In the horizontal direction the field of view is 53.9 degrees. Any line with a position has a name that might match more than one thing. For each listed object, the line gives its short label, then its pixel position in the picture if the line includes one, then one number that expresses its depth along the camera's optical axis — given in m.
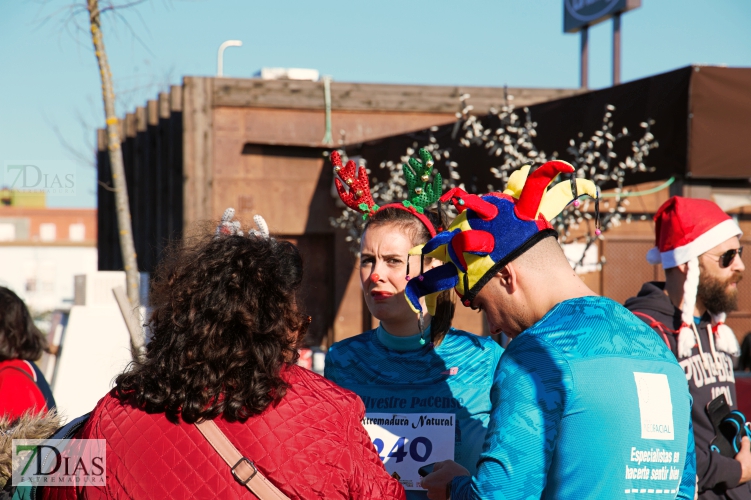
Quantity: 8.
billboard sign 12.55
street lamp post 13.67
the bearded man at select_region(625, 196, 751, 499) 3.26
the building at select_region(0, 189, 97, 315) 39.75
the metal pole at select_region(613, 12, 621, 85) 12.52
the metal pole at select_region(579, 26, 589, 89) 12.77
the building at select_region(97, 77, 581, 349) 10.63
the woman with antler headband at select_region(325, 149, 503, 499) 2.73
